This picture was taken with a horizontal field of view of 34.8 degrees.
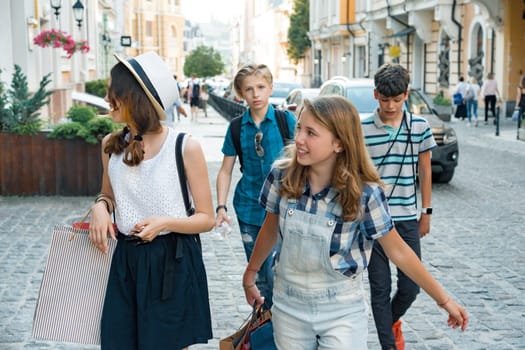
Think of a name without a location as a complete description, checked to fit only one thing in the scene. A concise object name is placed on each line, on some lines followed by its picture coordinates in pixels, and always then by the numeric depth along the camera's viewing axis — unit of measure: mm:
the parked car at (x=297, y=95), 17519
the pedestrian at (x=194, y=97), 33188
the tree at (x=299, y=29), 67500
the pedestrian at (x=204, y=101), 37322
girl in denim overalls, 3016
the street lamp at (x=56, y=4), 19886
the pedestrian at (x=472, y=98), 27281
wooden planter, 11570
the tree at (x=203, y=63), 74250
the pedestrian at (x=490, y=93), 26530
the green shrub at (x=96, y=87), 28328
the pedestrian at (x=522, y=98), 23497
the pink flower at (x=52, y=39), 16922
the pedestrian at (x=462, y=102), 28078
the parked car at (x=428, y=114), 13234
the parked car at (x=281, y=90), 27875
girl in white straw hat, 3293
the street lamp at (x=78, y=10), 23188
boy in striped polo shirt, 4555
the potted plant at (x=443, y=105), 29406
